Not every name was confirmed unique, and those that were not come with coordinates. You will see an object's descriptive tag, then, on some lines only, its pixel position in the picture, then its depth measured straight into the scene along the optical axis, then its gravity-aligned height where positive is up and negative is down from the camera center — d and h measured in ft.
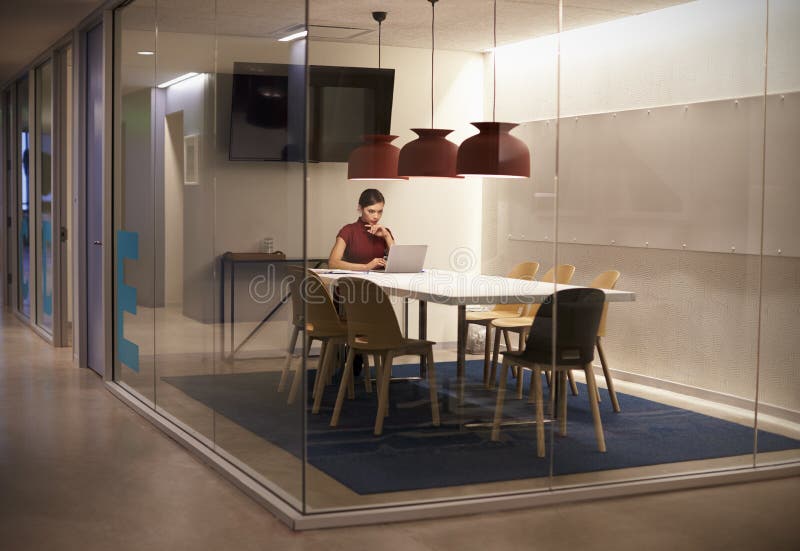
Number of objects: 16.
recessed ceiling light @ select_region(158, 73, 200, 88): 20.03 +2.54
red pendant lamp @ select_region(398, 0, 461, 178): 14.73 +0.81
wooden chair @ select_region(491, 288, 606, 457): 16.22 -1.90
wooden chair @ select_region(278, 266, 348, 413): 15.28 -1.51
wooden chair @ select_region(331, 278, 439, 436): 15.24 -1.74
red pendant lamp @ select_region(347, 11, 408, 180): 14.74 +0.75
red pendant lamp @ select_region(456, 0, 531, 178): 15.14 +0.89
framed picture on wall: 19.31 +0.99
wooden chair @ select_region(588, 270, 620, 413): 16.31 -1.04
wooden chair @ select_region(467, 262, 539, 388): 15.55 -1.42
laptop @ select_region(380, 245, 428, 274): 14.74 -0.60
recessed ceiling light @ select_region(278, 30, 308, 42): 14.96 +2.51
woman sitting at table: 14.73 -0.37
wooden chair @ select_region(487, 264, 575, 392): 15.70 -1.57
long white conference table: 14.93 -1.07
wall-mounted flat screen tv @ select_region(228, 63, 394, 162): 14.78 +1.46
